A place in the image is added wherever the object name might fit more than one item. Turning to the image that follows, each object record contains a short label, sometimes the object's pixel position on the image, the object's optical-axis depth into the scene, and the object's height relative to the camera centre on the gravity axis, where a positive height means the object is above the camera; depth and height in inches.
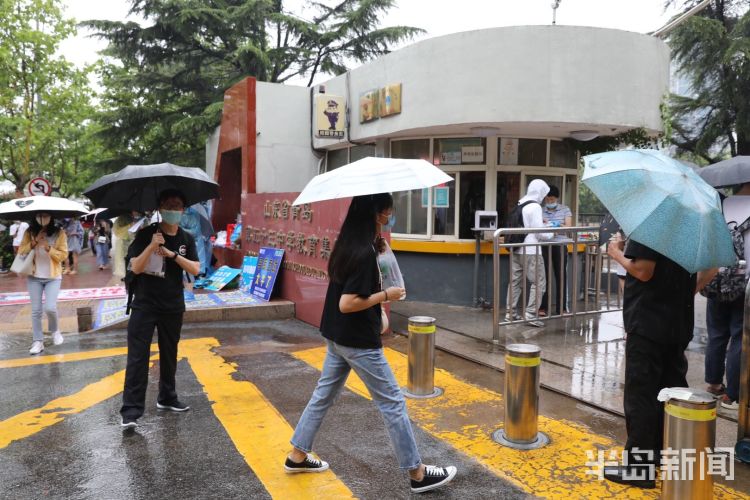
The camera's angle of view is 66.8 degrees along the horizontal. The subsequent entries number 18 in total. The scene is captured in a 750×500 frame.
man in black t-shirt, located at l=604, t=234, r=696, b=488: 132.5 -28.0
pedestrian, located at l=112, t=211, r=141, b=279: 527.5 -37.1
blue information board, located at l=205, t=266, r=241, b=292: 427.3 -47.2
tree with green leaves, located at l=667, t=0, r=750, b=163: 639.8 +170.6
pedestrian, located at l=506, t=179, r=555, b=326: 300.7 -17.6
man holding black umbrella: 176.6 -27.0
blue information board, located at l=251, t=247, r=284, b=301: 376.8 -36.8
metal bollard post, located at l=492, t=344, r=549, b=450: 161.6 -50.9
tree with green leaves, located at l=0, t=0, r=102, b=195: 865.5 +202.2
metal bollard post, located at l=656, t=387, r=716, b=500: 117.7 -46.4
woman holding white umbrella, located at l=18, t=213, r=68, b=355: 269.4 -22.6
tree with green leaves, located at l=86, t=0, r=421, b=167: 792.7 +246.0
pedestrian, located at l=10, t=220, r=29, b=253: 558.8 -16.6
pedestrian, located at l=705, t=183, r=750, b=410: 181.6 -37.1
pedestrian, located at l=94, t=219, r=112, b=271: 674.0 -39.1
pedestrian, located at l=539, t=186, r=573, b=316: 324.9 +0.5
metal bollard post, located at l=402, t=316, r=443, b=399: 203.8 -49.7
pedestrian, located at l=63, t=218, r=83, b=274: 628.0 -28.1
